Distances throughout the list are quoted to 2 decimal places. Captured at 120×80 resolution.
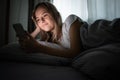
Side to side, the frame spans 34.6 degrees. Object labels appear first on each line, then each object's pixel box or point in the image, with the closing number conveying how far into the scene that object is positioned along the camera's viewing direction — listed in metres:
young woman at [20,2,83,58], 1.16
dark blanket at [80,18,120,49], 1.12
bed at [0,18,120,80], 0.77
